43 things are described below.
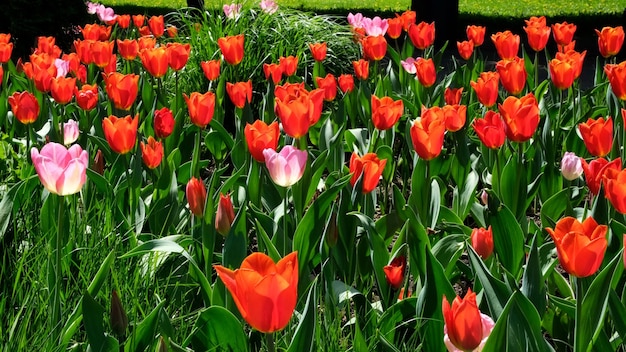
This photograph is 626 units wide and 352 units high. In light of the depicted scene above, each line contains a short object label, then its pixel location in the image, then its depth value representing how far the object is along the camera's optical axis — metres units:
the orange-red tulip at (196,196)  2.36
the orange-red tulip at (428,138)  2.51
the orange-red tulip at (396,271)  2.13
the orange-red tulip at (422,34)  4.52
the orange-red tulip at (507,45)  4.16
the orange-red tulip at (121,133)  2.67
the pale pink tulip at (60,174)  1.90
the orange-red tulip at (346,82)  4.00
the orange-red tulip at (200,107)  2.98
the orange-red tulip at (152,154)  2.73
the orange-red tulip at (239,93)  3.61
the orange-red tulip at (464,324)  1.43
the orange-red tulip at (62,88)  3.42
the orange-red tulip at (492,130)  2.75
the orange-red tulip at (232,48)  4.00
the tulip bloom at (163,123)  3.06
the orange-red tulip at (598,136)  2.61
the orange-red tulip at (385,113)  2.99
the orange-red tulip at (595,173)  2.25
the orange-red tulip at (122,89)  3.32
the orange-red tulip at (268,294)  1.35
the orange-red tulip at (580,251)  1.64
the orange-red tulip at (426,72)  3.83
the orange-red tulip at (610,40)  4.05
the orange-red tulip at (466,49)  4.54
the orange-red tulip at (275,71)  3.86
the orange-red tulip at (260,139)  2.43
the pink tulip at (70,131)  3.12
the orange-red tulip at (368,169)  2.37
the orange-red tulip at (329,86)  3.67
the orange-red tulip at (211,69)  3.80
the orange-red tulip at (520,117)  2.67
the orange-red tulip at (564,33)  4.30
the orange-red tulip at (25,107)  3.15
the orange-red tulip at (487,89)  3.36
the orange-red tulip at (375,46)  4.32
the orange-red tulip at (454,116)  2.89
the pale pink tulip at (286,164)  2.12
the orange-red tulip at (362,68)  4.12
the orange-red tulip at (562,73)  3.40
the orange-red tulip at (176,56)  3.81
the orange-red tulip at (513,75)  3.44
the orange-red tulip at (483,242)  2.18
